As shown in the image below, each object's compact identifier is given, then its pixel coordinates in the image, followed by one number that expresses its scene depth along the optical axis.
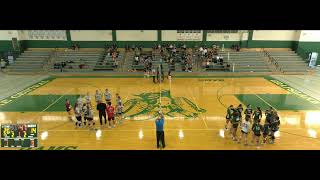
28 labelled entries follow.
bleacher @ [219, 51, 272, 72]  29.53
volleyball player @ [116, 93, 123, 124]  13.71
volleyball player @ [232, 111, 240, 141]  11.78
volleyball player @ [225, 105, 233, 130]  12.17
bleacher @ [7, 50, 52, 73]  29.27
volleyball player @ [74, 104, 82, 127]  12.97
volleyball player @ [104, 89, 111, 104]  15.37
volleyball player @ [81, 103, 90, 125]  13.03
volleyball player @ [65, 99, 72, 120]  14.54
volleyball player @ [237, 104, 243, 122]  11.84
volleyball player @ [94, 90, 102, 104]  15.48
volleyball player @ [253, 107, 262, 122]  11.37
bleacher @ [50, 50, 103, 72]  29.36
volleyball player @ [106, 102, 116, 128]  13.20
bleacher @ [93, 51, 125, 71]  29.80
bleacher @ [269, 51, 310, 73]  29.38
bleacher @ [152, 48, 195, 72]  29.39
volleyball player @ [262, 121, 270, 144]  11.24
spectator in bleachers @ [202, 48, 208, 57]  31.34
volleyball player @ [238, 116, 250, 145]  11.25
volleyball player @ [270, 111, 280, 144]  11.29
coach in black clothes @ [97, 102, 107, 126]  13.11
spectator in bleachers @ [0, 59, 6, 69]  29.88
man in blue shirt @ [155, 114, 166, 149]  10.65
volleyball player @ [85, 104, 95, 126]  13.02
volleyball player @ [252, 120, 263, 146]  11.11
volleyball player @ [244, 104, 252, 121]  11.77
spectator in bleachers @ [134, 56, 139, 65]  30.48
